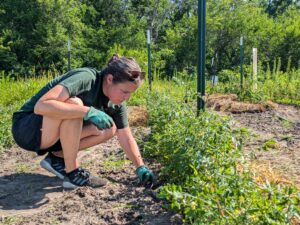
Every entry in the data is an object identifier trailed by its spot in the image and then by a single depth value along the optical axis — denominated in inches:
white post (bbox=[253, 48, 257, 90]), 304.1
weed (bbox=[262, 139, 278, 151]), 151.5
